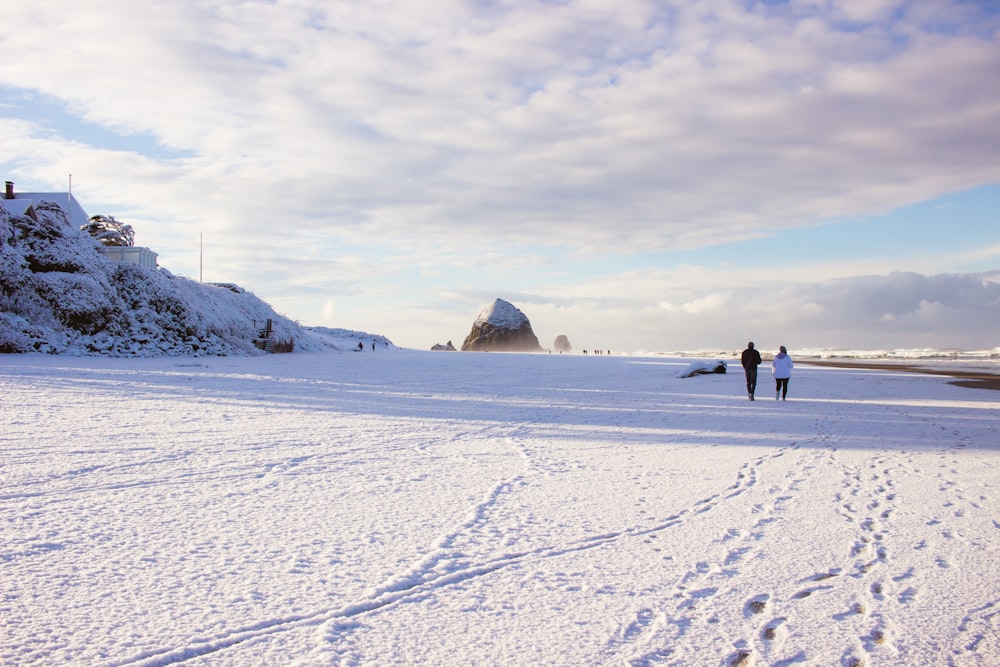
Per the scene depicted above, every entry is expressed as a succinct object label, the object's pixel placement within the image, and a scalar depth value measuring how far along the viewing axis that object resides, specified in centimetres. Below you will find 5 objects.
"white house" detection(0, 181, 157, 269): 3176
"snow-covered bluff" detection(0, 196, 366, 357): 2516
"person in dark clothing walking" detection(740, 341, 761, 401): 1780
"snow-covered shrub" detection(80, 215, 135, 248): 3891
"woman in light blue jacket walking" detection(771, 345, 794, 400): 1767
